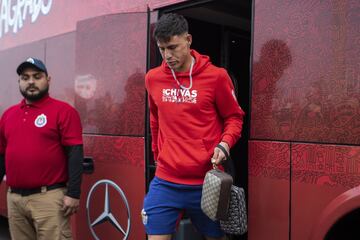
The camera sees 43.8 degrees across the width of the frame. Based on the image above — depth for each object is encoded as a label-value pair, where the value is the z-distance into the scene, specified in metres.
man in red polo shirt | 3.02
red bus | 2.13
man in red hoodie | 2.35
